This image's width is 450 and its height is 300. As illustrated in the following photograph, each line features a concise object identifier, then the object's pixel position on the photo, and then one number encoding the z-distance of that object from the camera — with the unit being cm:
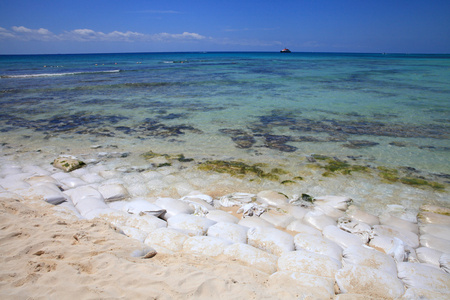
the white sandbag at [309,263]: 258
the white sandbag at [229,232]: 322
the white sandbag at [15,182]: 424
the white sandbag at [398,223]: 379
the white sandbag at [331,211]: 410
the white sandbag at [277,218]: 390
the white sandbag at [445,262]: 283
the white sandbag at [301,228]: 359
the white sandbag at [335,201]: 432
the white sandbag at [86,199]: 385
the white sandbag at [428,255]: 304
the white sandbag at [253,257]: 267
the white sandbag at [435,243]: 330
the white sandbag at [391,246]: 304
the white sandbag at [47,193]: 390
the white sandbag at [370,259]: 271
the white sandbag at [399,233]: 345
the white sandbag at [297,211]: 406
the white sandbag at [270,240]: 305
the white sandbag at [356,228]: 353
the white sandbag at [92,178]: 507
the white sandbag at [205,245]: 286
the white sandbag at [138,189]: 475
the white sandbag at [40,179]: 454
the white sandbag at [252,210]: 407
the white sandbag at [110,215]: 347
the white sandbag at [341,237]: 325
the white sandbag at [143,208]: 373
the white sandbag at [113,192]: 440
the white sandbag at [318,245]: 295
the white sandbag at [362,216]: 396
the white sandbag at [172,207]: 386
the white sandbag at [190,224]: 334
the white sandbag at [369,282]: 235
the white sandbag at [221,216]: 378
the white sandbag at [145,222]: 338
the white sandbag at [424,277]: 243
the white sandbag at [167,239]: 299
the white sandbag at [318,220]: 382
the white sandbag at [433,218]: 390
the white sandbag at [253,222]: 369
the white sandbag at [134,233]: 315
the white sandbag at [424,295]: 228
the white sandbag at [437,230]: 356
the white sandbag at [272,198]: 439
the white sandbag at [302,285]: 223
